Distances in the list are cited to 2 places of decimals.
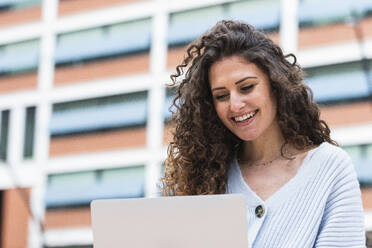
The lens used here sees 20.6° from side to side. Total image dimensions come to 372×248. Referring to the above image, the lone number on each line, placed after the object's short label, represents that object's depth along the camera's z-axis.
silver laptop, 1.88
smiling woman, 2.05
